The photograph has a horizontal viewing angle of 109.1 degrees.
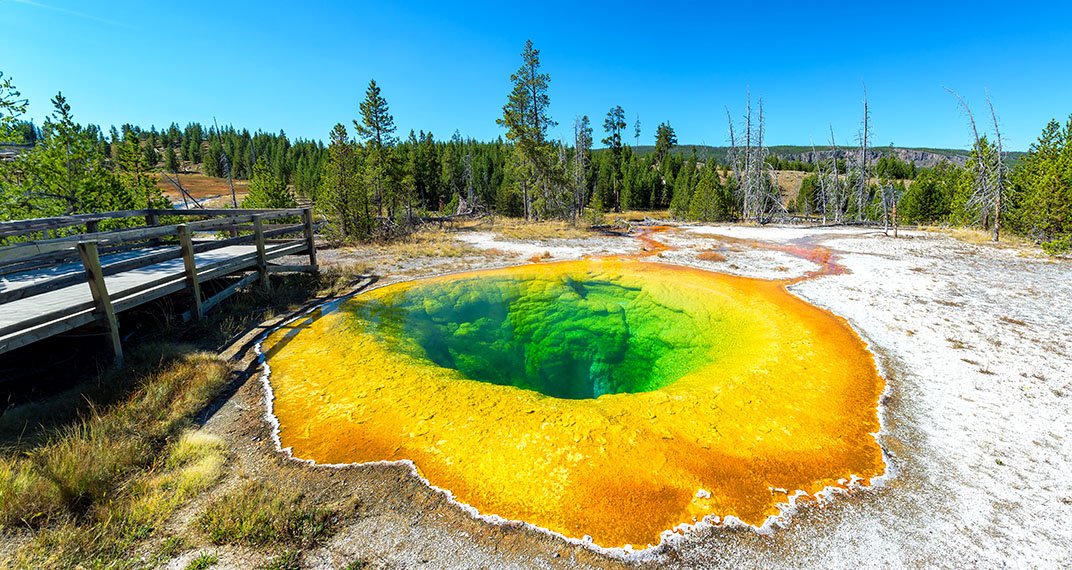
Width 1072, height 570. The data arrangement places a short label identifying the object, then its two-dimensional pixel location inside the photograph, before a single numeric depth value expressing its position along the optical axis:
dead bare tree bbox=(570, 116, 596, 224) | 36.49
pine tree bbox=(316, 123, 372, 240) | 20.11
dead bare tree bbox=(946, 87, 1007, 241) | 19.80
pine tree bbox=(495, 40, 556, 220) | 28.95
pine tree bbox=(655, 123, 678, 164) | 77.94
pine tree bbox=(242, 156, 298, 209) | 19.70
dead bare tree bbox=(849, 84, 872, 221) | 30.00
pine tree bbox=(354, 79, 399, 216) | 24.72
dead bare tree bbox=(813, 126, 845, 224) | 33.69
